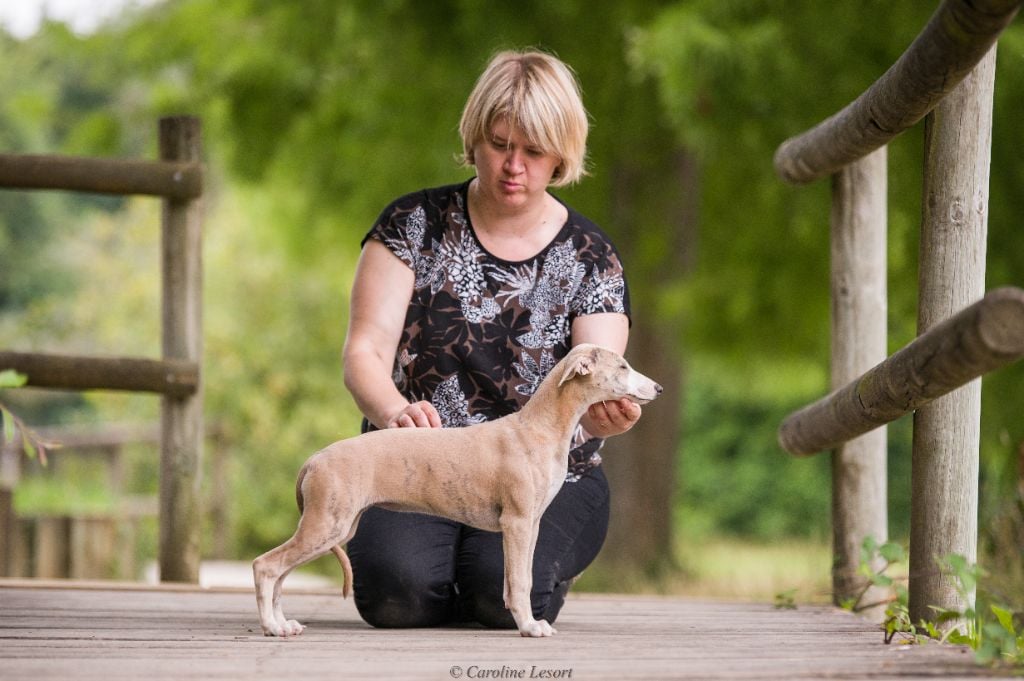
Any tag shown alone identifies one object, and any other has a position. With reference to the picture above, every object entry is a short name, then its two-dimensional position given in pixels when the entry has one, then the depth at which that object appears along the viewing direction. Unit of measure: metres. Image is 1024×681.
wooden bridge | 5.32
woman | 7.40
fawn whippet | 6.21
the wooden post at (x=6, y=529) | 16.75
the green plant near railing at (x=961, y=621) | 5.26
